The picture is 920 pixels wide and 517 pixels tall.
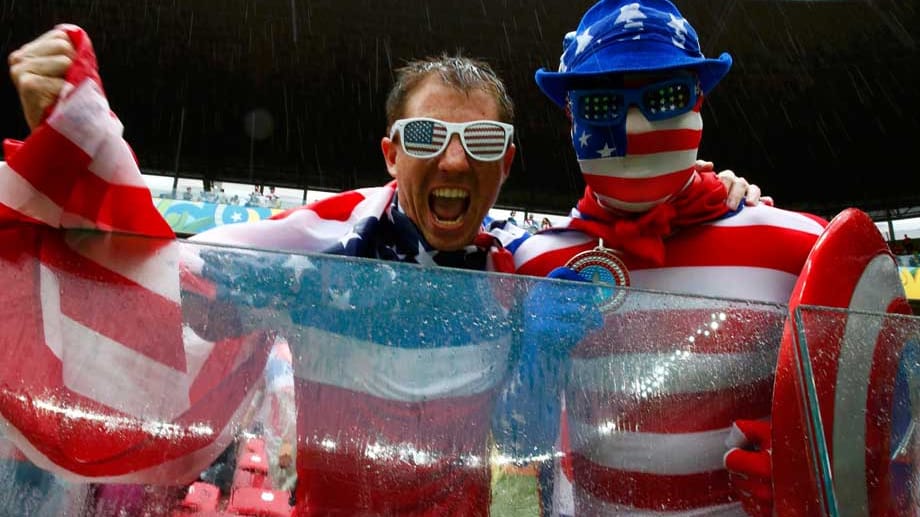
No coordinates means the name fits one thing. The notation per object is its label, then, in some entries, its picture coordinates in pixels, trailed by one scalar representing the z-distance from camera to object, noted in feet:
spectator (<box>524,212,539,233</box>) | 39.99
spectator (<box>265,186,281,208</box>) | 34.56
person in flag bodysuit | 4.22
